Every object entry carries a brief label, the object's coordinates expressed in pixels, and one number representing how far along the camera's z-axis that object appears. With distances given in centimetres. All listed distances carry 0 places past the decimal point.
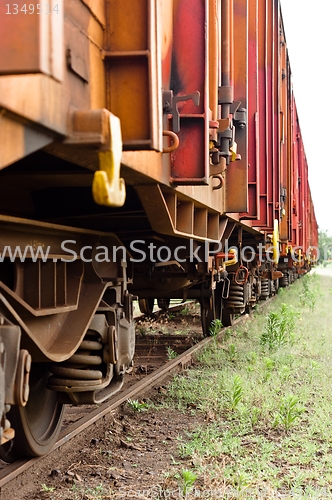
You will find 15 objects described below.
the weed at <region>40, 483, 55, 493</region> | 374
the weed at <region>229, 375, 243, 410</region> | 549
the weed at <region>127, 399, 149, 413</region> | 577
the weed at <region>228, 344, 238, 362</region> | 829
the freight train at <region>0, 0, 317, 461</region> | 182
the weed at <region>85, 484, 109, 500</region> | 367
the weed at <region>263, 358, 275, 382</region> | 649
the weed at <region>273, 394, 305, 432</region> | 500
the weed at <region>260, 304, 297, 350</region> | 877
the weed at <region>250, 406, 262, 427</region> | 518
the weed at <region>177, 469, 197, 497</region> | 361
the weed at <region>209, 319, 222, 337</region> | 947
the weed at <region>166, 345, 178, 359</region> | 841
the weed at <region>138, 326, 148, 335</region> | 1112
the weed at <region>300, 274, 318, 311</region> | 1623
